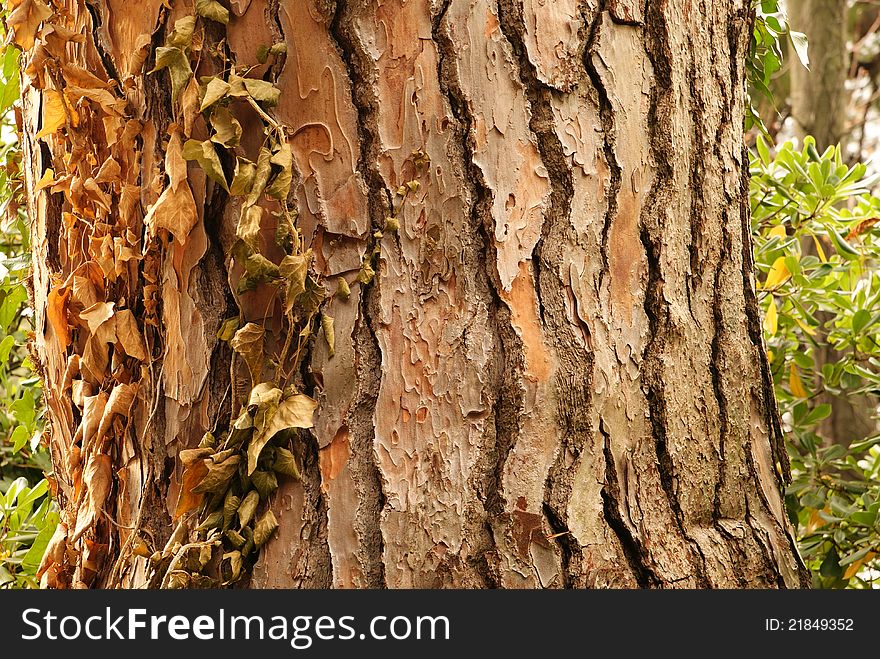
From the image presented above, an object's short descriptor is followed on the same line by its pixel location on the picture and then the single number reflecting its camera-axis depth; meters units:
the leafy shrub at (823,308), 3.50
